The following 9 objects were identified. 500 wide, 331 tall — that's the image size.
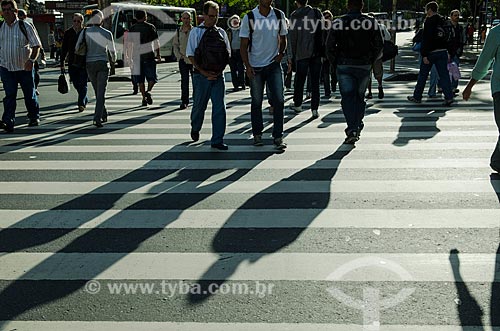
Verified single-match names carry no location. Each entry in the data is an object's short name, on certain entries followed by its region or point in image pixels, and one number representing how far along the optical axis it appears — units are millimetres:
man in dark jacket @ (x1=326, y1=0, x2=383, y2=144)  8547
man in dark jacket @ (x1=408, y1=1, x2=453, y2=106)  12344
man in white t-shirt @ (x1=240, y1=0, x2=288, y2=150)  8352
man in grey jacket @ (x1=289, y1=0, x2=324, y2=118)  10898
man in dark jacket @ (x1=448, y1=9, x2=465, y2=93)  12569
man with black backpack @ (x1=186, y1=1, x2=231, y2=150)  8383
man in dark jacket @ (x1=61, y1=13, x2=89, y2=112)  12604
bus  32969
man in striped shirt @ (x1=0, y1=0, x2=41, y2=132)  10273
